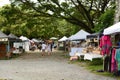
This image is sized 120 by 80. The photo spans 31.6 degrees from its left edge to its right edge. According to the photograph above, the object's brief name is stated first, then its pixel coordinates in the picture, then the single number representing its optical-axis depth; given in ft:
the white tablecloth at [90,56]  42.41
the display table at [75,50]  57.67
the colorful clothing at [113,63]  29.40
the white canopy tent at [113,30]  28.27
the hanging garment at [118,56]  28.55
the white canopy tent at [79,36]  60.64
